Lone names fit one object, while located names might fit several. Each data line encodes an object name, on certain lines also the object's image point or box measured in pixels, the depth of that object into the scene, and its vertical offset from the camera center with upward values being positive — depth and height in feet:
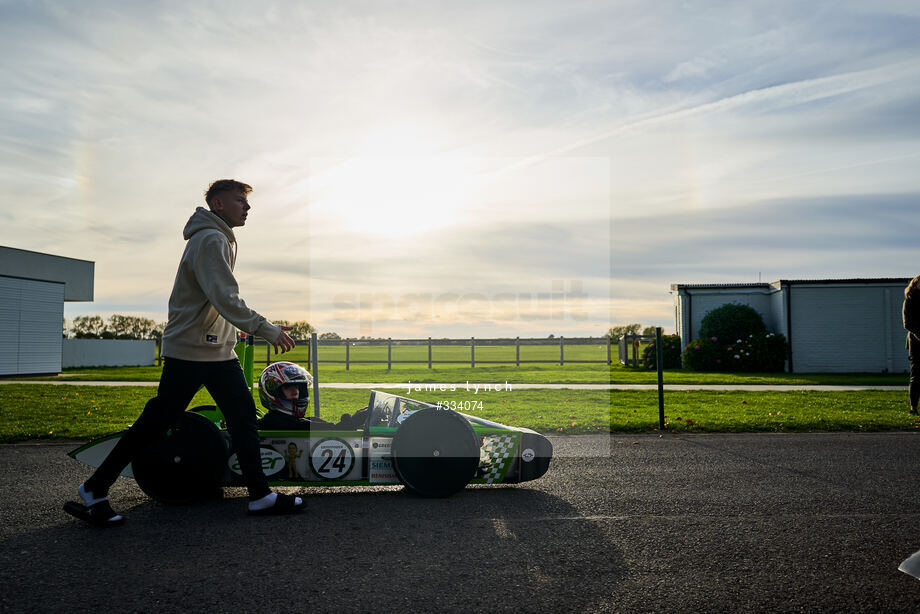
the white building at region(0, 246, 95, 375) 82.17 +4.87
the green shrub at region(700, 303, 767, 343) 77.77 +2.87
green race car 15.67 -2.57
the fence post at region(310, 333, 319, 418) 21.25 -0.54
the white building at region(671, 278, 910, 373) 76.54 +2.59
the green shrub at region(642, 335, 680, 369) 84.07 -0.69
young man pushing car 14.19 -0.19
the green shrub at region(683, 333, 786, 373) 75.31 -0.63
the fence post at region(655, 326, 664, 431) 29.66 -1.62
